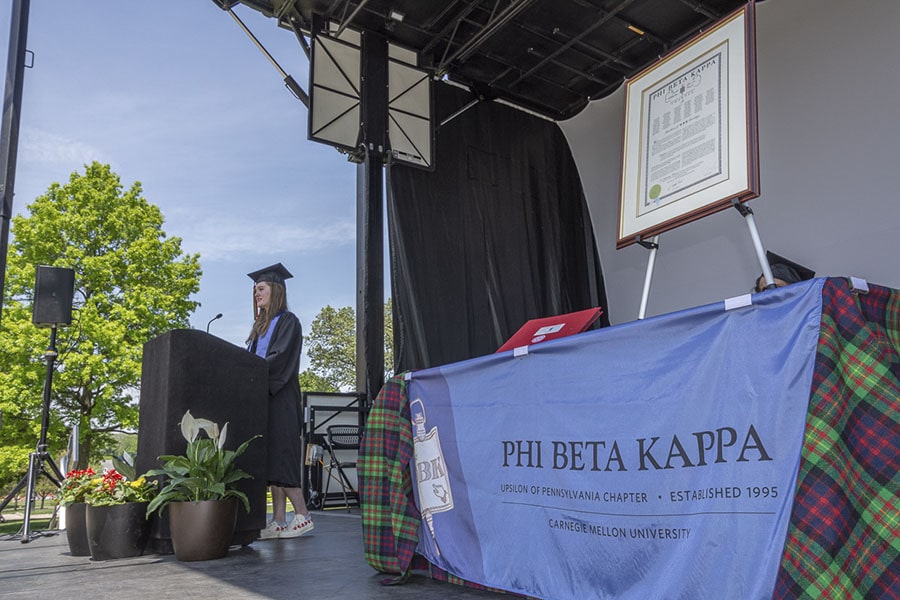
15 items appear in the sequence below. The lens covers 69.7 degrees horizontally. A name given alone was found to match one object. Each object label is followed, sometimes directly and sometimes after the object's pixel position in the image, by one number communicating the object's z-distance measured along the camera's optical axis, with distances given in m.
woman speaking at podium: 3.26
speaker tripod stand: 3.67
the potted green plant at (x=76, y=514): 2.92
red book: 2.19
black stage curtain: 6.53
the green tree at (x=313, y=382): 20.48
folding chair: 5.69
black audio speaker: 3.98
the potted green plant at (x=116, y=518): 2.74
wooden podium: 2.91
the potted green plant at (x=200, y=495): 2.61
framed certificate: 2.24
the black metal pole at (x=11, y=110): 3.08
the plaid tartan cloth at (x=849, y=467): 1.16
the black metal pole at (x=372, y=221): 6.07
